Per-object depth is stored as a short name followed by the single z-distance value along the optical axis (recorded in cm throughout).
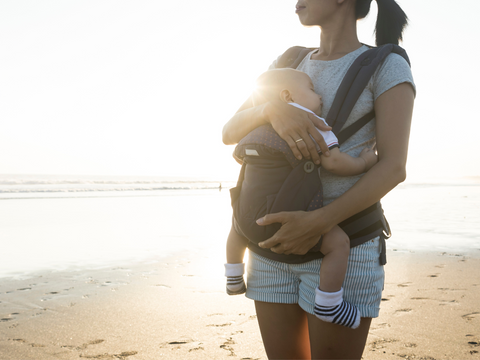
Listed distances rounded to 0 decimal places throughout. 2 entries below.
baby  149
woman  146
